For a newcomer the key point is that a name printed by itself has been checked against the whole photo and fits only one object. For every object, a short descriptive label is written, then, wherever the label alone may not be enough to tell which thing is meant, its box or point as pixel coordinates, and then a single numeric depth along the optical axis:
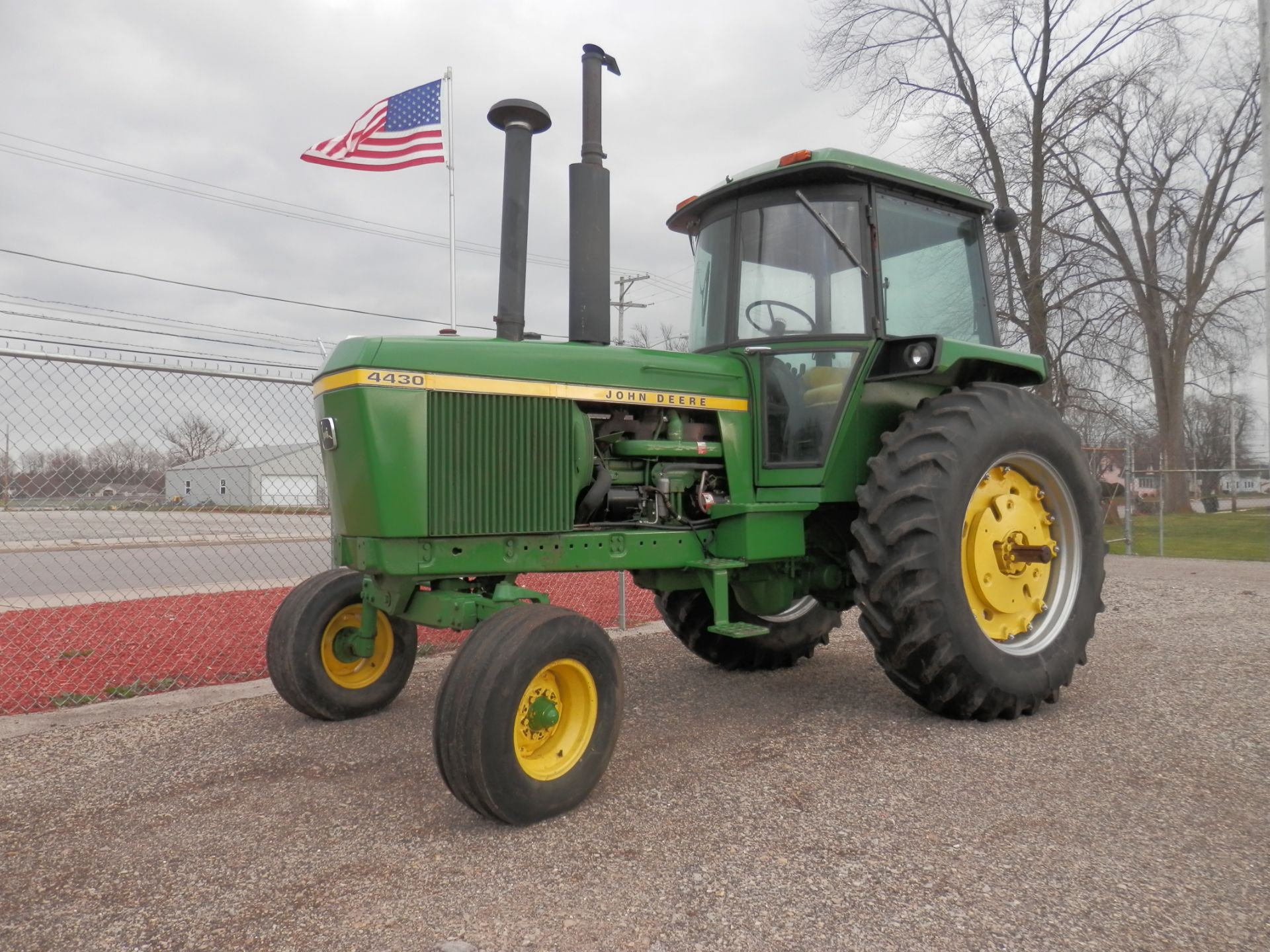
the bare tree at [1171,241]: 17.59
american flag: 10.41
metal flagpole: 11.11
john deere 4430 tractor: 3.18
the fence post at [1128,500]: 11.80
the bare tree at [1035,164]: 15.19
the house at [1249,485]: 40.14
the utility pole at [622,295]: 33.91
